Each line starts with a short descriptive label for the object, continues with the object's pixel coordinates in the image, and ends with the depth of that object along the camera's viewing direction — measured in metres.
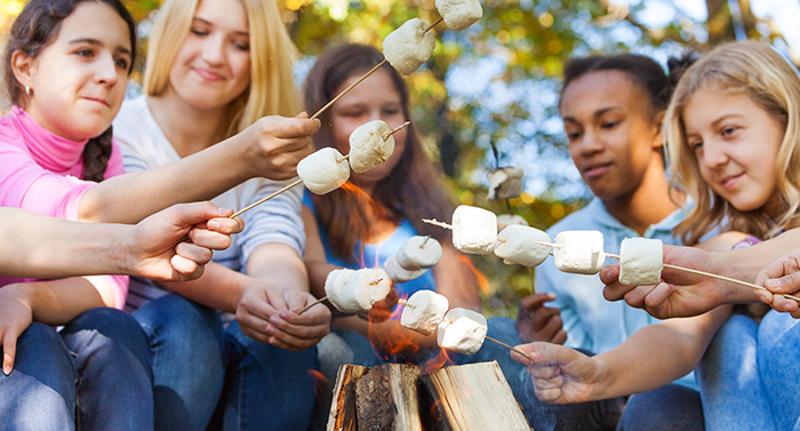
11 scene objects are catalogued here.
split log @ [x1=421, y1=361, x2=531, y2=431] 1.79
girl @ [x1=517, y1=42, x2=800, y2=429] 2.10
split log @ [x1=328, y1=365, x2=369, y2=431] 1.79
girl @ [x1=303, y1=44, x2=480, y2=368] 2.90
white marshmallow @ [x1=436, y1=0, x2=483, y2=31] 1.83
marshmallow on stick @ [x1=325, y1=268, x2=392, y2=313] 1.90
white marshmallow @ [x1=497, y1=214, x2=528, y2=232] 2.67
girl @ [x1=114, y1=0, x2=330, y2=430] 2.27
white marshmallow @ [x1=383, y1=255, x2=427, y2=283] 2.08
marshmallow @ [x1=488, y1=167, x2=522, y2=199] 2.85
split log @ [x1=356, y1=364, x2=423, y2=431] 1.81
